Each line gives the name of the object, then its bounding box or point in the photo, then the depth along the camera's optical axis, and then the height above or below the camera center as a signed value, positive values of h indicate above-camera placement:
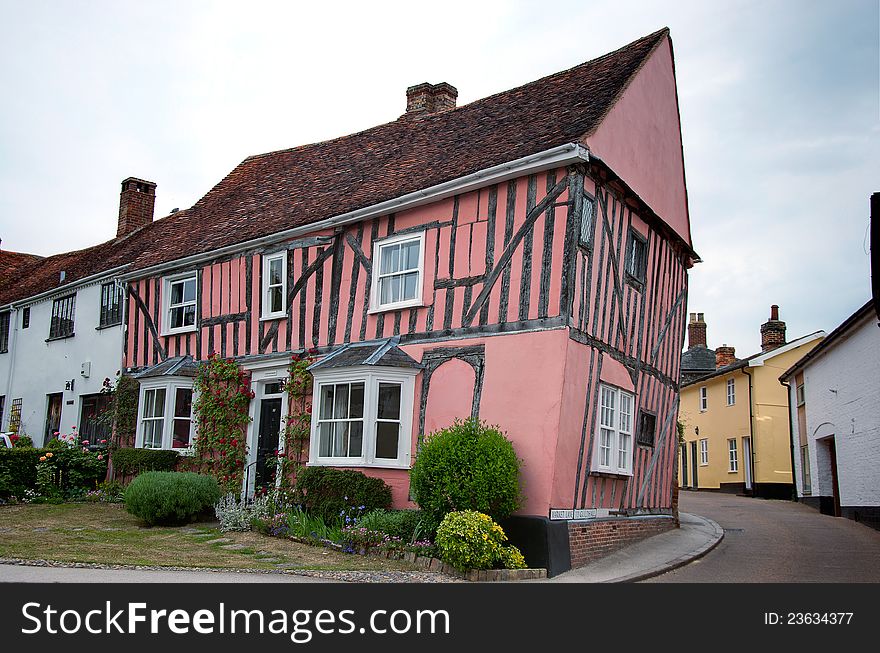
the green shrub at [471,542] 10.73 -1.00
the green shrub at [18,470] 17.89 -0.57
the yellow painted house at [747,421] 30.77 +1.97
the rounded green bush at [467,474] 11.55 -0.16
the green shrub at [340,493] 13.34 -0.56
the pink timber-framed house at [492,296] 12.60 +2.81
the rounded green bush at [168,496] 14.55 -0.80
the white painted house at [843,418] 18.66 +1.45
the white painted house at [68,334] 21.27 +2.91
